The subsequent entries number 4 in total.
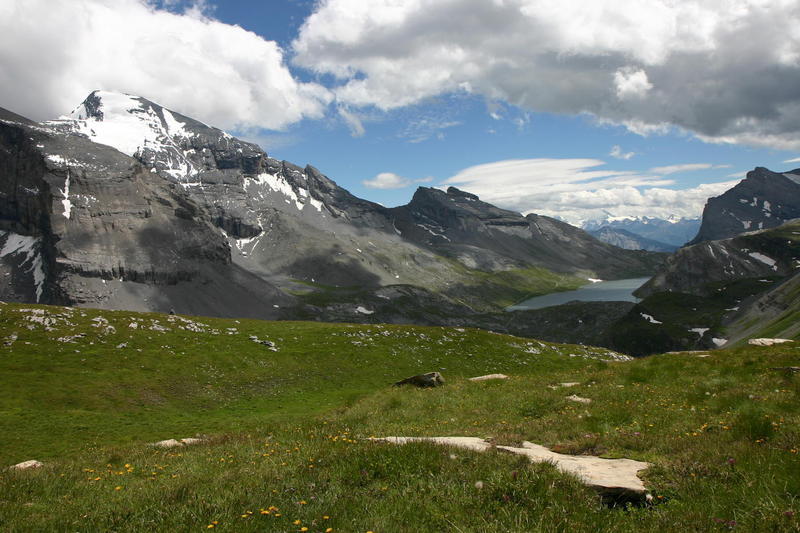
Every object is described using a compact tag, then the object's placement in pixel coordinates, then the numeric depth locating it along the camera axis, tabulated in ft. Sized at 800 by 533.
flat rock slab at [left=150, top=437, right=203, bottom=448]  61.26
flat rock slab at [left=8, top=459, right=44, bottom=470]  50.21
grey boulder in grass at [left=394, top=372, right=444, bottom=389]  98.68
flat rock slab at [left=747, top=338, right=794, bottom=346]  115.44
